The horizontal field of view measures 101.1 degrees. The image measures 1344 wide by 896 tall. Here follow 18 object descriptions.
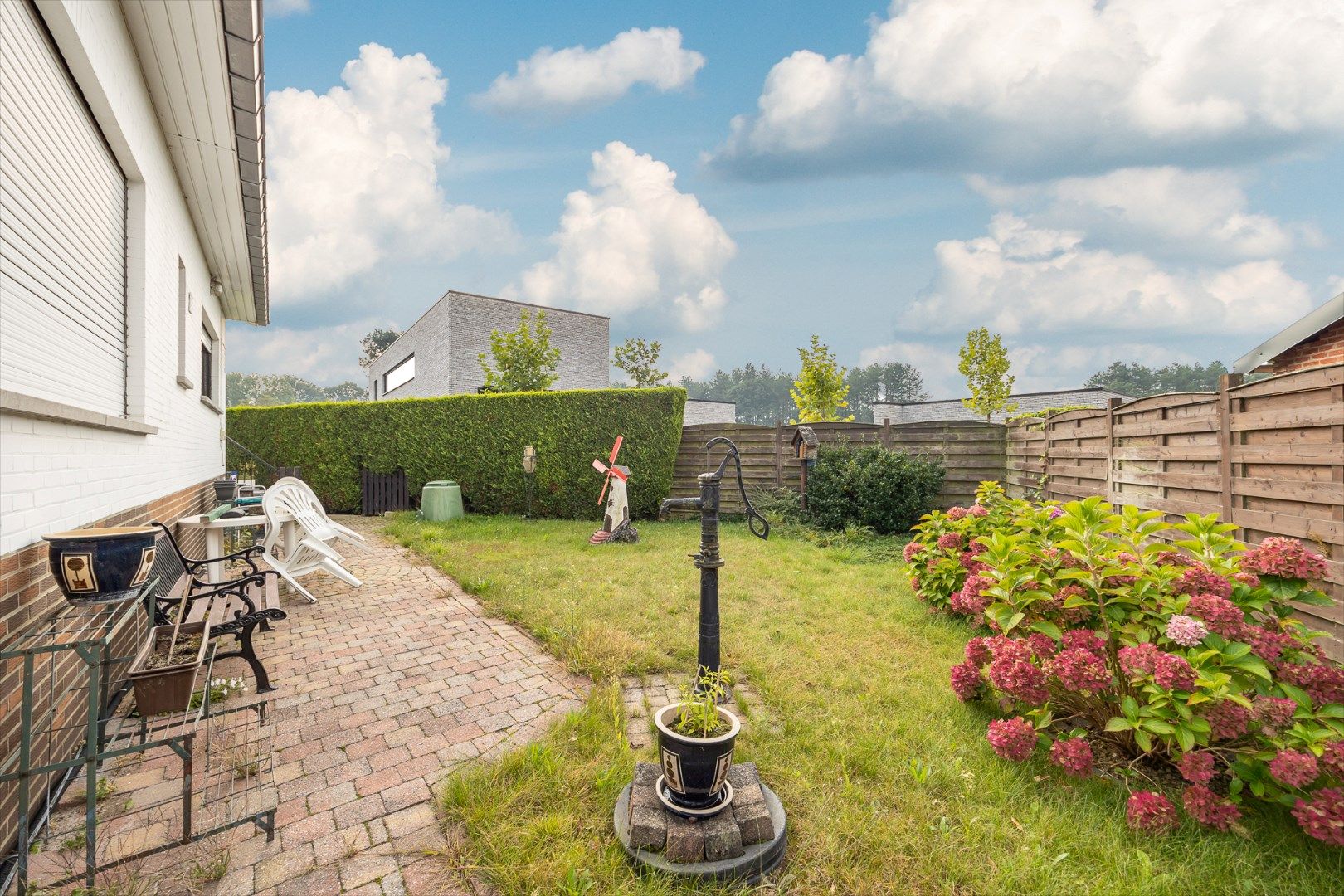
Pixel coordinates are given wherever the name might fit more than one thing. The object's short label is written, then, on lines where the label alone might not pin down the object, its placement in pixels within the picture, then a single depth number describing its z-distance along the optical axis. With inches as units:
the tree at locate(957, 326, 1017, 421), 565.9
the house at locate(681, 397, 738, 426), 1250.6
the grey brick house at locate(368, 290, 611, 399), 775.1
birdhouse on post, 381.1
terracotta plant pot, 80.3
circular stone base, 73.8
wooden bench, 125.6
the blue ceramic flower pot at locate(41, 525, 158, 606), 83.4
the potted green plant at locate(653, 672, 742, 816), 76.7
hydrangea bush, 79.5
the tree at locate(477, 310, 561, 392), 684.1
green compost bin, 399.5
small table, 187.2
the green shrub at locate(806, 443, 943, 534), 359.3
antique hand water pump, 107.5
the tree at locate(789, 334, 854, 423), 647.1
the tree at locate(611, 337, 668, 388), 1029.2
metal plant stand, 64.7
